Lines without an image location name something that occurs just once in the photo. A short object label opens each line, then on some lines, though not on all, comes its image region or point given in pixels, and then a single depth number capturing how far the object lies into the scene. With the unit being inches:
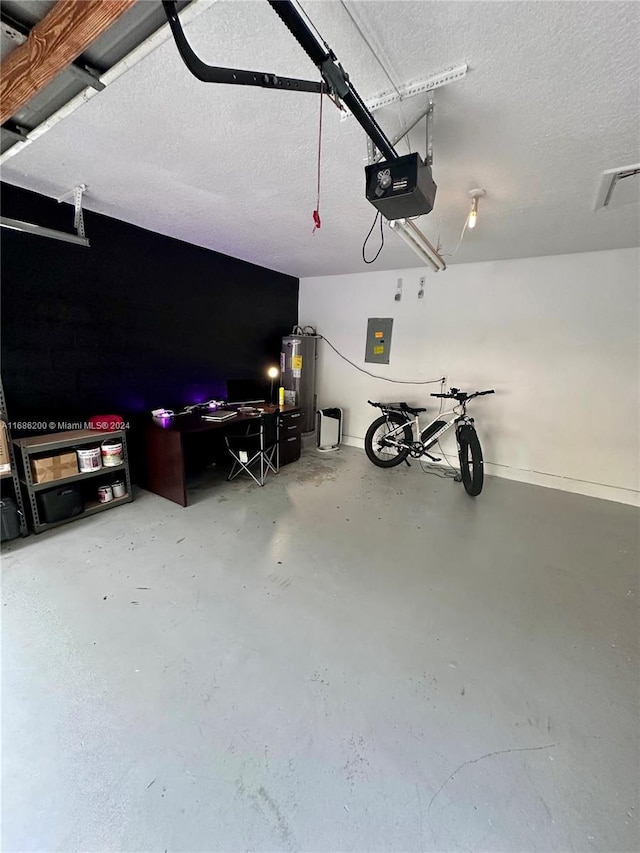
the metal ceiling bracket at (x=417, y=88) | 51.0
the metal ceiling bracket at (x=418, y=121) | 58.9
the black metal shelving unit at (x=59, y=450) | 96.0
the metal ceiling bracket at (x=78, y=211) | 96.7
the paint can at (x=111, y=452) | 112.3
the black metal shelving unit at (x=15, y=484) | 93.8
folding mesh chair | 137.9
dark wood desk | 116.1
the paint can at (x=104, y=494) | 115.6
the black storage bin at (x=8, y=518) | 91.9
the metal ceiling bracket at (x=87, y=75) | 48.8
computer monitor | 160.4
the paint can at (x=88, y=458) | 106.2
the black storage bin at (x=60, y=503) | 99.8
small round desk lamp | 176.4
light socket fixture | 87.1
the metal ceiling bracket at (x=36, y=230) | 84.4
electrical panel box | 185.0
